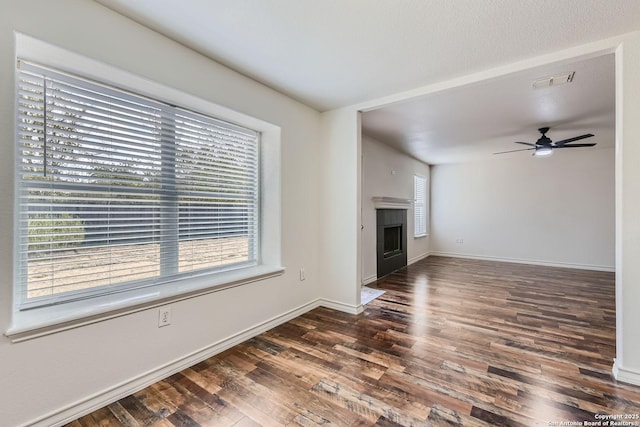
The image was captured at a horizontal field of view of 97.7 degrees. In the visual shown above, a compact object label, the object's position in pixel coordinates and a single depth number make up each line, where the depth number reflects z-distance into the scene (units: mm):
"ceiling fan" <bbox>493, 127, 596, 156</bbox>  4092
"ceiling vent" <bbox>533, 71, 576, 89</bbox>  2488
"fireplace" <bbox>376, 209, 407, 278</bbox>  4914
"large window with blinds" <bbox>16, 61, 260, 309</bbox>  1616
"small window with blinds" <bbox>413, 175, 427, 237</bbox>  6621
